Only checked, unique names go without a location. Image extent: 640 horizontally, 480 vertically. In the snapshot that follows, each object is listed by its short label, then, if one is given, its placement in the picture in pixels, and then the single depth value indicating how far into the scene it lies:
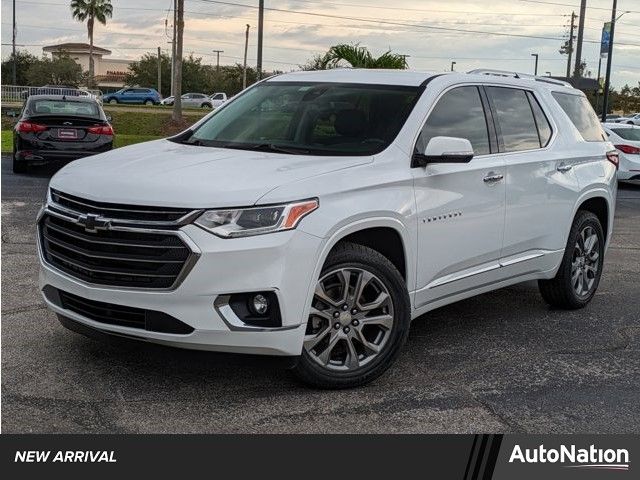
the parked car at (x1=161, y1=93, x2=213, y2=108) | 63.97
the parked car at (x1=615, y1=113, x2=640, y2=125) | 50.59
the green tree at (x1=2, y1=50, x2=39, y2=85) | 80.25
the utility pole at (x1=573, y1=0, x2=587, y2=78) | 35.84
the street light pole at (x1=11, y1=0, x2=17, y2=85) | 64.81
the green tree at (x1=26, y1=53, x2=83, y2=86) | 78.12
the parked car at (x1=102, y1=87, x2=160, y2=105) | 63.41
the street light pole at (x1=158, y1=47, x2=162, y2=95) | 85.63
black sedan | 14.95
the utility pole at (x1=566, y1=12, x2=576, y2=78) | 64.25
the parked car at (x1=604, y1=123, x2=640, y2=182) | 17.84
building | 107.25
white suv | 4.31
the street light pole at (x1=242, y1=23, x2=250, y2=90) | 80.97
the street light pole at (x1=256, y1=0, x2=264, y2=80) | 33.20
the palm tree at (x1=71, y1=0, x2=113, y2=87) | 73.62
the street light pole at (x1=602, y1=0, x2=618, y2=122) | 38.19
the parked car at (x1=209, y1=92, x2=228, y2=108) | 64.53
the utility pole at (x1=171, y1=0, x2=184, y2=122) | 32.62
